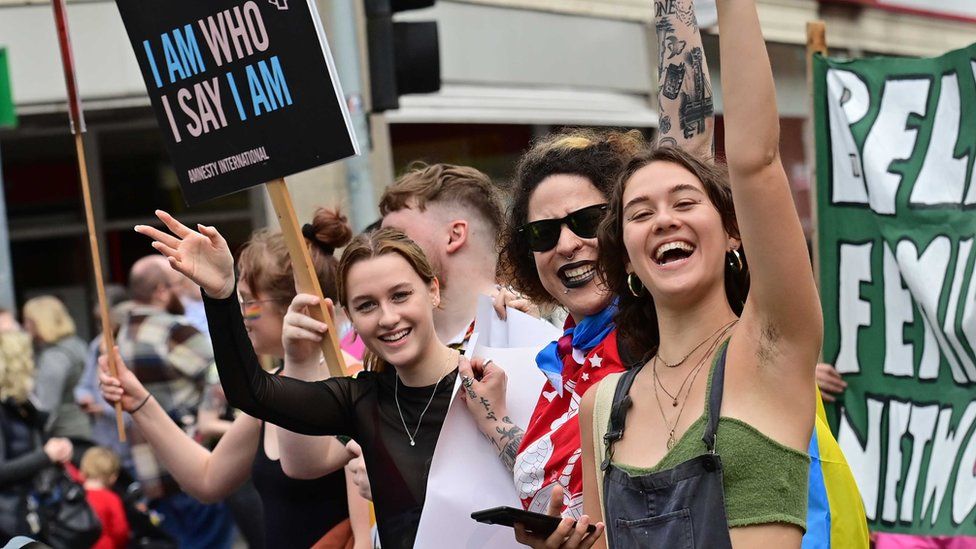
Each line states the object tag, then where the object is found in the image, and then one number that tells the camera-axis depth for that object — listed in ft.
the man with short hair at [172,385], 27.48
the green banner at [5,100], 34.65
